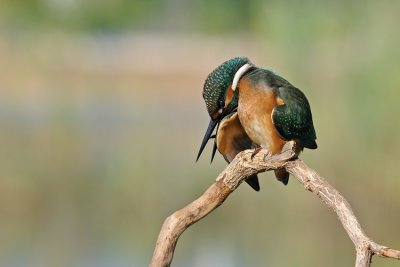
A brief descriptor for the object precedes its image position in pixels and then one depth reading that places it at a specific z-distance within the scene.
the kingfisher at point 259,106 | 6.45
